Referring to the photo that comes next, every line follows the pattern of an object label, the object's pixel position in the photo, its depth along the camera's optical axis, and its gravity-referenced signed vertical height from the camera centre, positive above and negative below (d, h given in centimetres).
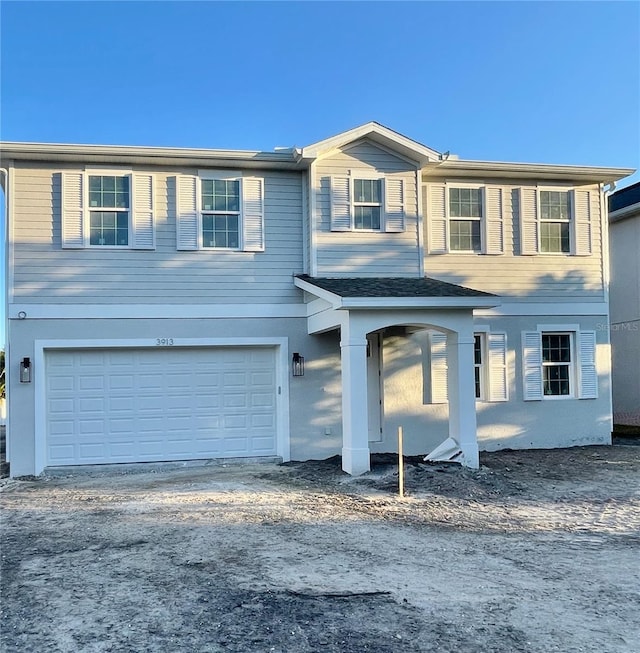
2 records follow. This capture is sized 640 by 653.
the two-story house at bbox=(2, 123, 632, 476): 1093 +81
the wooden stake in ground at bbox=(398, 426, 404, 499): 860 -172
